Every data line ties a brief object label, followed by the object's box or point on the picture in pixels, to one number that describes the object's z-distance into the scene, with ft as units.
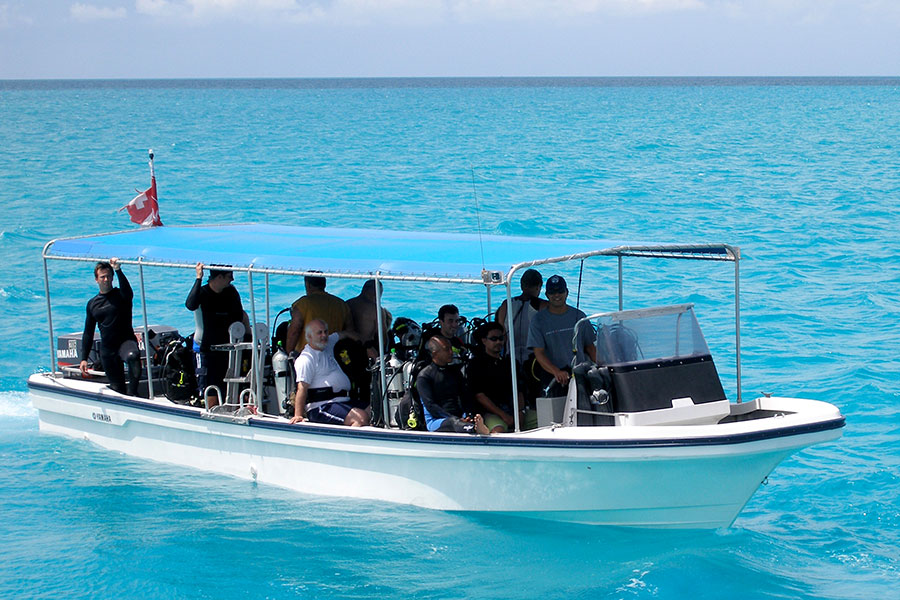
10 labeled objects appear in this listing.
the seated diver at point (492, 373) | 60.08
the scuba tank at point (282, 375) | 65.46
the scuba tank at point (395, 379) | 61.26
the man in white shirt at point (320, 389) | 62.80
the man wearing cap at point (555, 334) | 60.49
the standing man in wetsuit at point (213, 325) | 67.62
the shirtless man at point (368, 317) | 67.46
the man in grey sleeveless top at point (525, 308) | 63.87
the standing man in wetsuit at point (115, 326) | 70.90
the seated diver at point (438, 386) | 58.34
